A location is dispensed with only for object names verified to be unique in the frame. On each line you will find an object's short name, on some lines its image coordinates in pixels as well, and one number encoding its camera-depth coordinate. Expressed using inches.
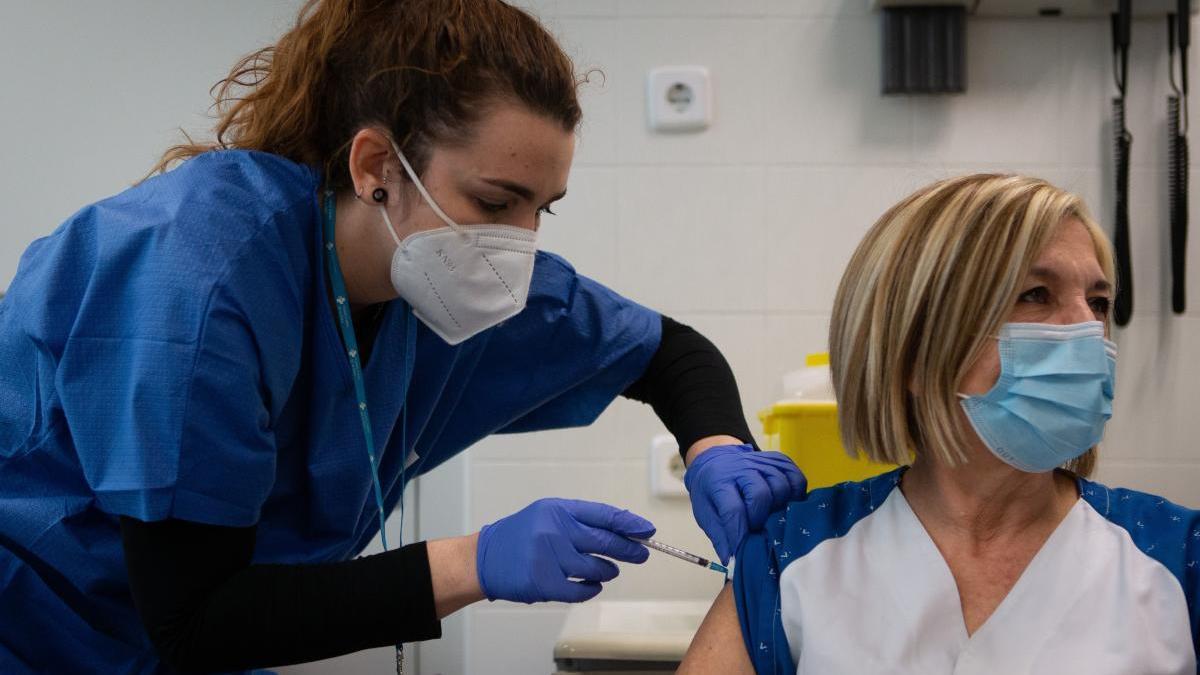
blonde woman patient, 47.5
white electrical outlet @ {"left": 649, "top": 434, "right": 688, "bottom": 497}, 95.0
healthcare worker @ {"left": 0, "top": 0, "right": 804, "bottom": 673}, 47.4
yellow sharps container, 77.5
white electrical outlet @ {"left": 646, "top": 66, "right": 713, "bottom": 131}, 95.2
